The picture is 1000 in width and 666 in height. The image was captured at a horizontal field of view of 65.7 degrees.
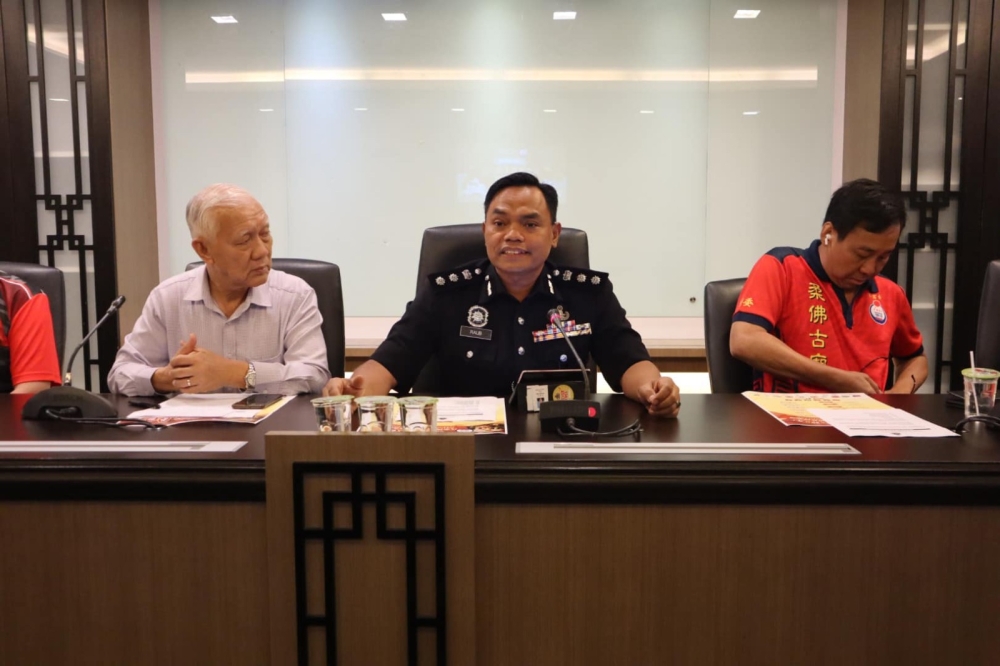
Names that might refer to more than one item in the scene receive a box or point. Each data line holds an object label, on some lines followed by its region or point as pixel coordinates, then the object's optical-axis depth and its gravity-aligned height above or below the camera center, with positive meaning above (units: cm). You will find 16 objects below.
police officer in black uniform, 194 -17
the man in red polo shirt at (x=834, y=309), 195 -15
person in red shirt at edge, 198 -24
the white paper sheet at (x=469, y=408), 149 -32
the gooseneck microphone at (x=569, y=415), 137 -29
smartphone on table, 160 -32
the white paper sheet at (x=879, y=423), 136 -32
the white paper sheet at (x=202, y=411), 148 -32
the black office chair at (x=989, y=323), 208 -19
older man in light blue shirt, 185 -16
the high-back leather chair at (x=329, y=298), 217 -13
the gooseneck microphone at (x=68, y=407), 148 -30
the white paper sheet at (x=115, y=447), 124 -32
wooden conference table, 112 -45
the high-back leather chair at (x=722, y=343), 210 -25
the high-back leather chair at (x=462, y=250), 218 +0
